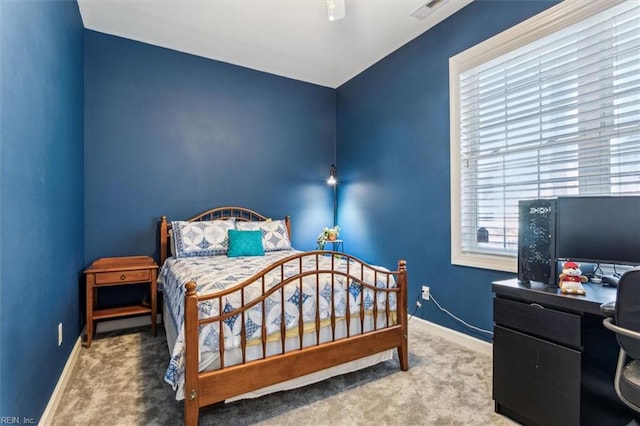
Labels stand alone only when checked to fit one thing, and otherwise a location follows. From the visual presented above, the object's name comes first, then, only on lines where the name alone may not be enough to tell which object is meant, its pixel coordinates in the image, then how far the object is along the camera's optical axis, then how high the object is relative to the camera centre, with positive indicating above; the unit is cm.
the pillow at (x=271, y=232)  348 -23
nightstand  272 -60
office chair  112 -43
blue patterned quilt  163 -54
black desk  146 -73
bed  159 -67
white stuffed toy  152 -34
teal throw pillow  315 -32
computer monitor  162 -10
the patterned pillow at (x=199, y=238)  311 -26
